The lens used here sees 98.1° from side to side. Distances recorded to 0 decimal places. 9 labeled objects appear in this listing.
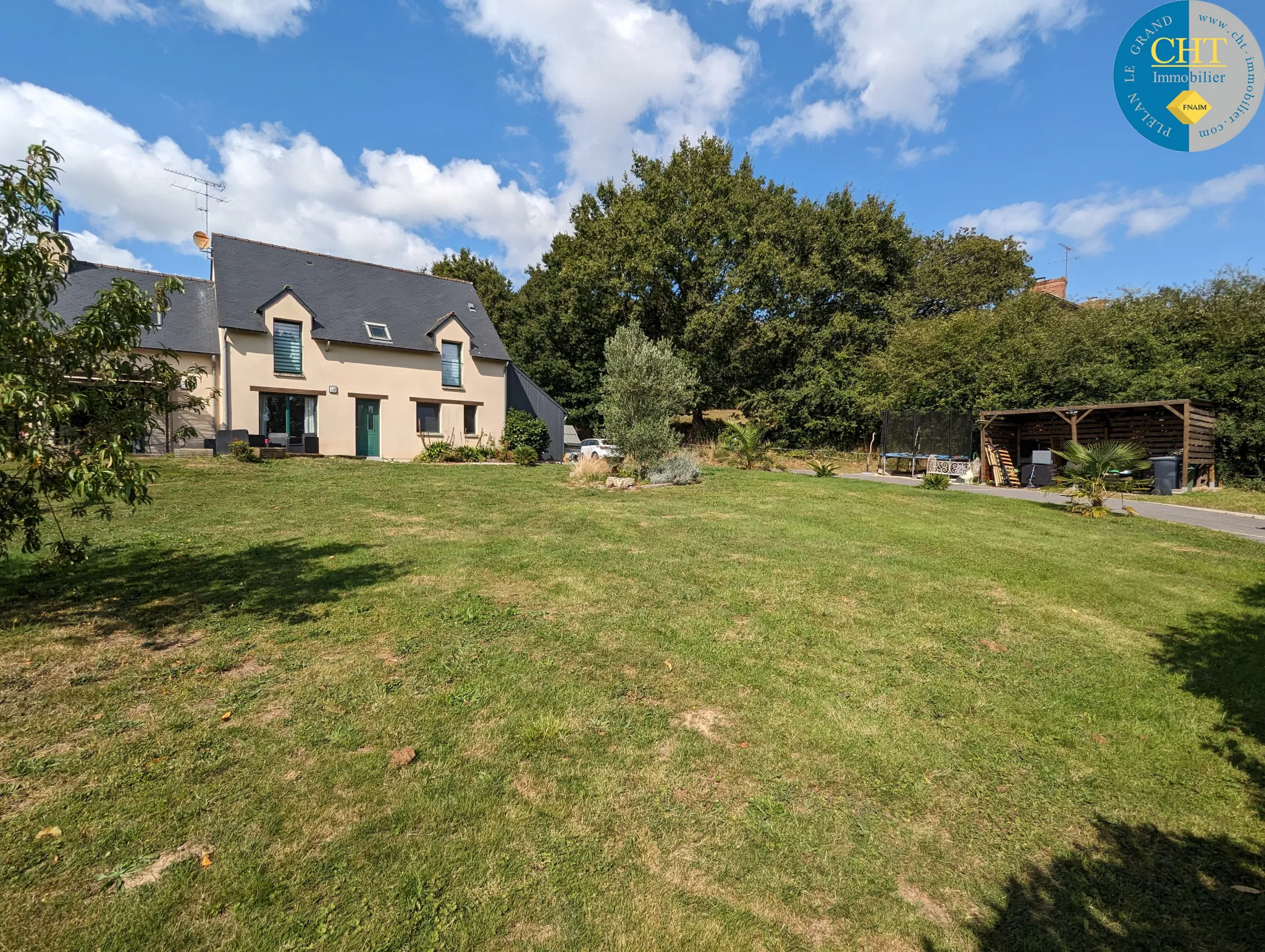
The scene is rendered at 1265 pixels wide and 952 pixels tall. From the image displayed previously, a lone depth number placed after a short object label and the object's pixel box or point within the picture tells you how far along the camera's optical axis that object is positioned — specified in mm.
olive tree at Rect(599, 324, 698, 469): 14961
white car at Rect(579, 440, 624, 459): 16094
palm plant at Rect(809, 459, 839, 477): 18562
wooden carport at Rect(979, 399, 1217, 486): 16500
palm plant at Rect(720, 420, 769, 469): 21453
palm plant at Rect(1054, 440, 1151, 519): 12018
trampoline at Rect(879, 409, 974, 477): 20781
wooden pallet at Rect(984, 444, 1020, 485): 19484
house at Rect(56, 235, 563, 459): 19031
